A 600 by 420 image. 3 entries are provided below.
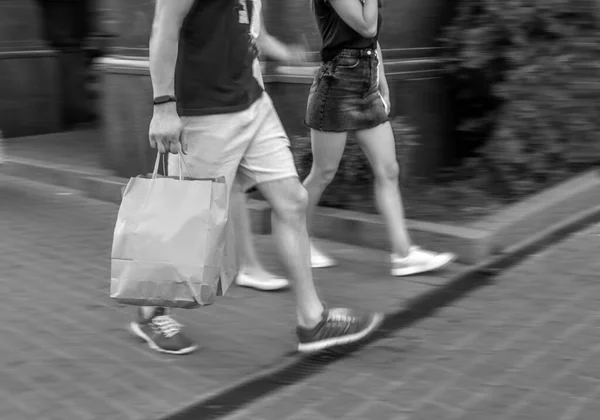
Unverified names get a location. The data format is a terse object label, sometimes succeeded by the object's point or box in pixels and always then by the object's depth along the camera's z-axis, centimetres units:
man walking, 344
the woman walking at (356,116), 443
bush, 576
